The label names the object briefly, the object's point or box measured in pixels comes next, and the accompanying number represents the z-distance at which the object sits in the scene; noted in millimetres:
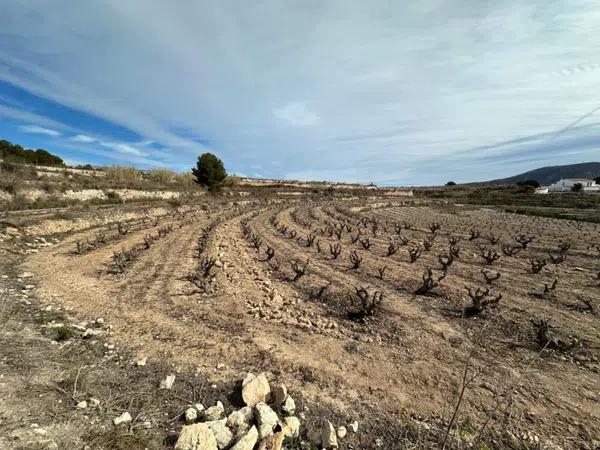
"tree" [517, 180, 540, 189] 72775
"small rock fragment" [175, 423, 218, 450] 2875
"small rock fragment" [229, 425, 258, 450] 2889
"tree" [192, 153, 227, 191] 40406
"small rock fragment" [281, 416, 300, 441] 3248
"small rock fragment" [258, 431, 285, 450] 2955
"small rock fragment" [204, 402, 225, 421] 3357
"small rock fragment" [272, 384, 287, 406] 3590
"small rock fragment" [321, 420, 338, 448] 3127
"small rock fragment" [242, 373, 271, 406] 3545
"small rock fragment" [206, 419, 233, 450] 3010
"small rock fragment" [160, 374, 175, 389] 3882
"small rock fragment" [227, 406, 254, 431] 3242
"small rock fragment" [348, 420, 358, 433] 3349
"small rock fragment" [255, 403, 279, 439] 3135
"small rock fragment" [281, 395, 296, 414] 3523
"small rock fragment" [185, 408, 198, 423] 3348
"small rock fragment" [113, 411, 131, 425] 3203
